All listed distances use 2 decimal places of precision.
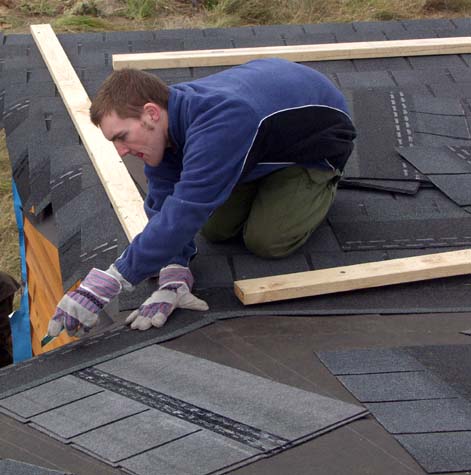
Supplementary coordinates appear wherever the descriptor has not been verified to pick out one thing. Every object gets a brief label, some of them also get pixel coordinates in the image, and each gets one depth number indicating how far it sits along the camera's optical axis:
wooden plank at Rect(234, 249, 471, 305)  4.18
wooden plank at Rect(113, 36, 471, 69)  6.70
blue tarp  6.29
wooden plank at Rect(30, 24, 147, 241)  4.79
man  3.89
